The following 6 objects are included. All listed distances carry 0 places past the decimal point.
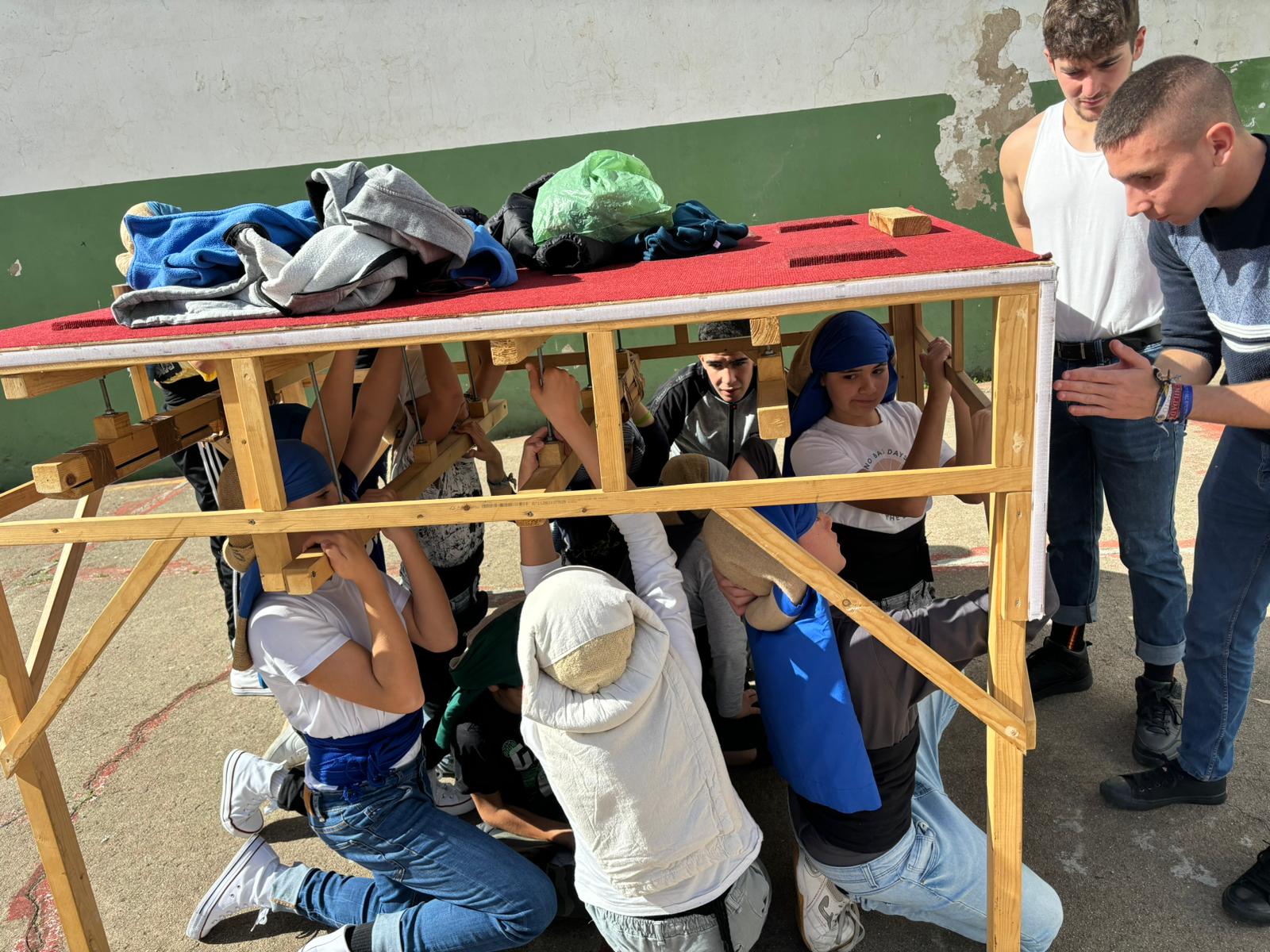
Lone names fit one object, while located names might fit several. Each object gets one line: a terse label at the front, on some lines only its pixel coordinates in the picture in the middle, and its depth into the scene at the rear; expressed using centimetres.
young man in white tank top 283
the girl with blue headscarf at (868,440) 282
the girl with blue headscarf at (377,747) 227
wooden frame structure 181
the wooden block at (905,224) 249
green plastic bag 255
